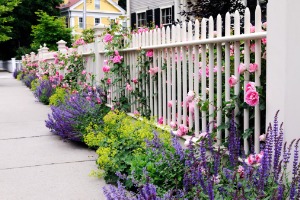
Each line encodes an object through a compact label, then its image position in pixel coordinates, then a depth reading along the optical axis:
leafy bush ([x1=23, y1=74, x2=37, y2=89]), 16.06
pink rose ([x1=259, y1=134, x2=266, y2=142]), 3.08
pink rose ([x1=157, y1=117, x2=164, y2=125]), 5.09
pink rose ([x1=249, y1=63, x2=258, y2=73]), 3.22
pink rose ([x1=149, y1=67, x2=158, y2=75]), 5.25
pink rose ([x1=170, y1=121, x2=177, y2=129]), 4.64
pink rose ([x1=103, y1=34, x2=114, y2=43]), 6.53
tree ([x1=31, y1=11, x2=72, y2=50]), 35.34
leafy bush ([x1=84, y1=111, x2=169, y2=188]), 3.76
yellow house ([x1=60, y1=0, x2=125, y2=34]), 52.47
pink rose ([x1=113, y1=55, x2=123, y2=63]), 6.30
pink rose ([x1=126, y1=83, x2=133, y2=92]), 6.01
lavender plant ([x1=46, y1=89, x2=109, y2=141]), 5.39
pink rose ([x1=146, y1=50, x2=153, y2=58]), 5.37
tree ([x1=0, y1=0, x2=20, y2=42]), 21.36
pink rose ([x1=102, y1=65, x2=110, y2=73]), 6.47
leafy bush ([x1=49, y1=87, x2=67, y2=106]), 8.83
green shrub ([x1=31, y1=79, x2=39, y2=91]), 13.76
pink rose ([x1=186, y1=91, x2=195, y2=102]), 3.98
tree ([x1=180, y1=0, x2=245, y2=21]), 9.07
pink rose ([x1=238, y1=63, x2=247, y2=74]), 3.28
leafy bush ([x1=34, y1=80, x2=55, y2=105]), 10.29
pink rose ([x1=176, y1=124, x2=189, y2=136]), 4.29
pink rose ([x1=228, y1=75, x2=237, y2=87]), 3.32
